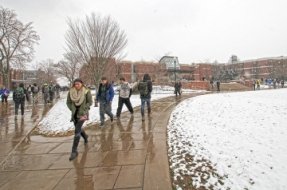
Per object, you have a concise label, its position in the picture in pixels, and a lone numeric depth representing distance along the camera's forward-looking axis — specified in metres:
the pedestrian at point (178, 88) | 24.20
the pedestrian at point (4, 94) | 22.95
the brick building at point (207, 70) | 51.12
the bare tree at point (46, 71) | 78.54
